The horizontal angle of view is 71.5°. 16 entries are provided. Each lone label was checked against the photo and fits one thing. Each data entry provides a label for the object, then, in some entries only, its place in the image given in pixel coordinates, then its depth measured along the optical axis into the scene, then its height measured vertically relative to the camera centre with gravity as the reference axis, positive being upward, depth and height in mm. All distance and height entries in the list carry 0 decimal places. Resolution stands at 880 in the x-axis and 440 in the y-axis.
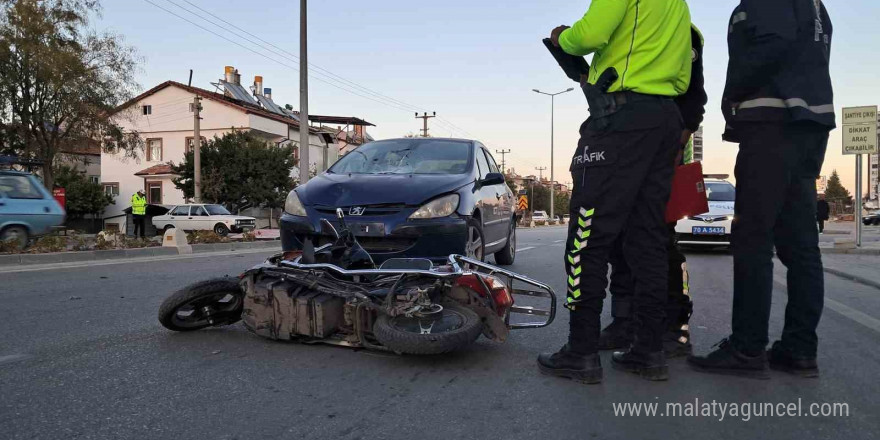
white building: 40969 +5462
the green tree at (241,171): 33875 +2149
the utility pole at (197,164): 29047 +2139
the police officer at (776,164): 2697 +214
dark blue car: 4324 +48
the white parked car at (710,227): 10133 -272
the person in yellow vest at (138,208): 20203 +27
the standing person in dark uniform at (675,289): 3129 -425
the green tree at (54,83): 23438 +4989
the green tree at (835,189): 97812 +3672
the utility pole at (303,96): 17500 +3252
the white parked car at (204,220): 23703 -426
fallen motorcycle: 2977 -480
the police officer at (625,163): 2701 +212
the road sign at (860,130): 11406 +1545
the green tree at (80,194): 37375 +928
